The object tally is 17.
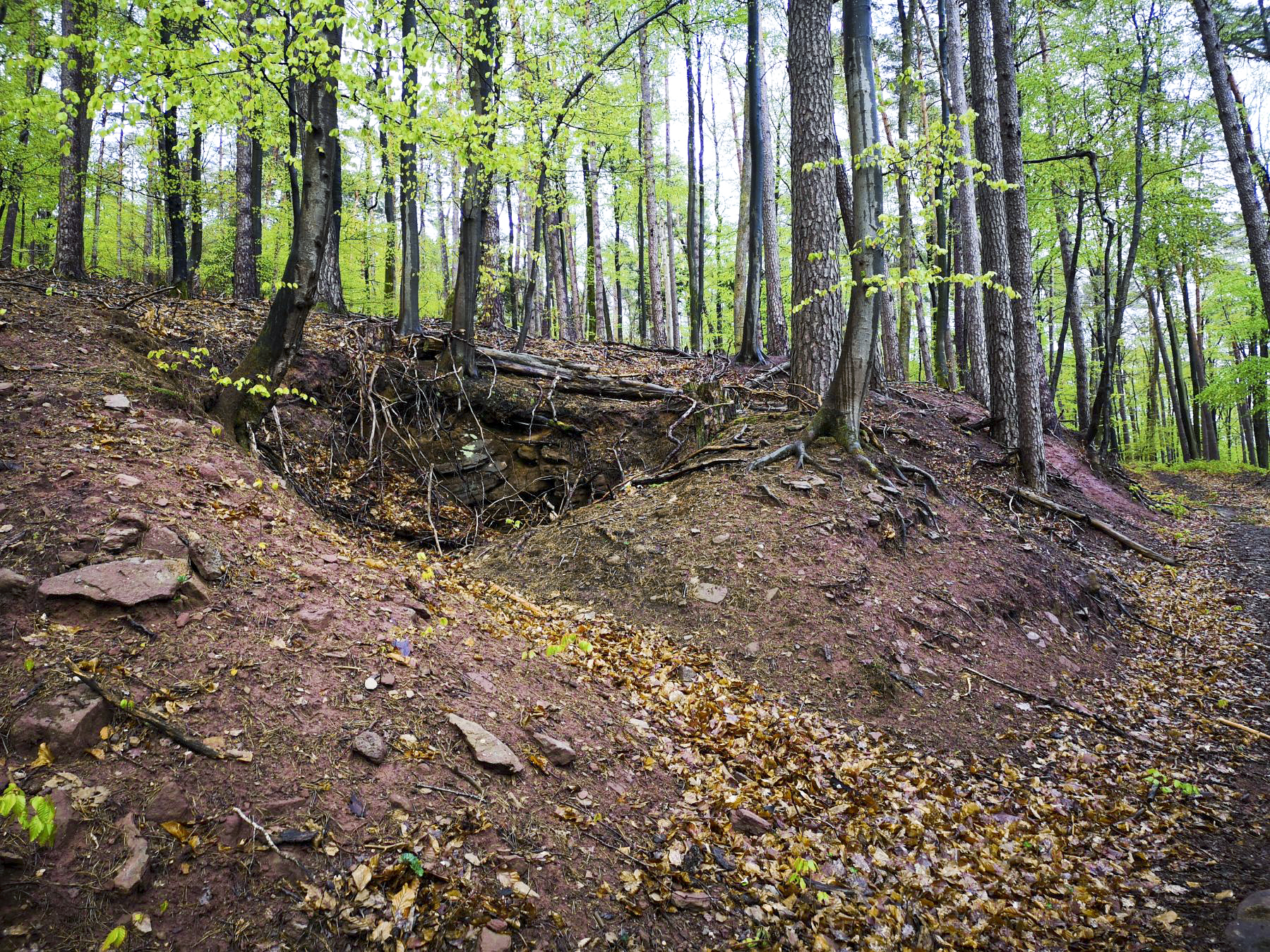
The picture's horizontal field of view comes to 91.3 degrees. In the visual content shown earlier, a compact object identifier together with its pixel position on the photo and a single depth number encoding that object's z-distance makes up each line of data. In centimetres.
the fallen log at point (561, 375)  931
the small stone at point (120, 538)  360
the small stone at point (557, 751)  352
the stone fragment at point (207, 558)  380
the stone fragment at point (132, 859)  222
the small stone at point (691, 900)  295
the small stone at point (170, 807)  246
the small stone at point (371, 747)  301
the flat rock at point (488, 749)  326
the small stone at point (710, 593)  568
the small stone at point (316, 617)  374
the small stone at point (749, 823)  354
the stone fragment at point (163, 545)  369
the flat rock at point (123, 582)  322
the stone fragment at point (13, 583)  312
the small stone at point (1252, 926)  281
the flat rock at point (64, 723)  253
